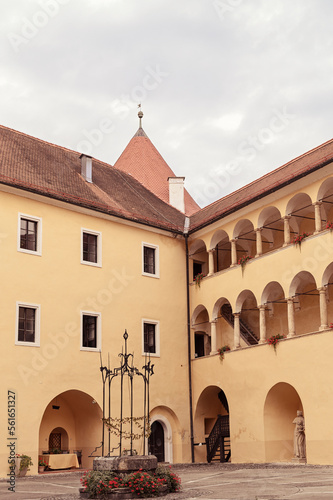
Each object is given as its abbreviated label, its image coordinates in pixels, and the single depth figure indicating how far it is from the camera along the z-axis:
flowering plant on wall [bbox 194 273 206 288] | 26.02
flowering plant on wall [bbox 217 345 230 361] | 24.09
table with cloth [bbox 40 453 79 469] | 21.22
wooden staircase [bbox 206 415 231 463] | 23.88
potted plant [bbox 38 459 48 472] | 20.89
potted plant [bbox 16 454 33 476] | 19.45
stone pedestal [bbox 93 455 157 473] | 12.77
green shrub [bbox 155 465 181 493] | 12.98
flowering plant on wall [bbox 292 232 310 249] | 21.41
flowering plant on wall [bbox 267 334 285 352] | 21.73
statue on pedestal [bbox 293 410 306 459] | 21.06
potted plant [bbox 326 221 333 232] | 20.42
